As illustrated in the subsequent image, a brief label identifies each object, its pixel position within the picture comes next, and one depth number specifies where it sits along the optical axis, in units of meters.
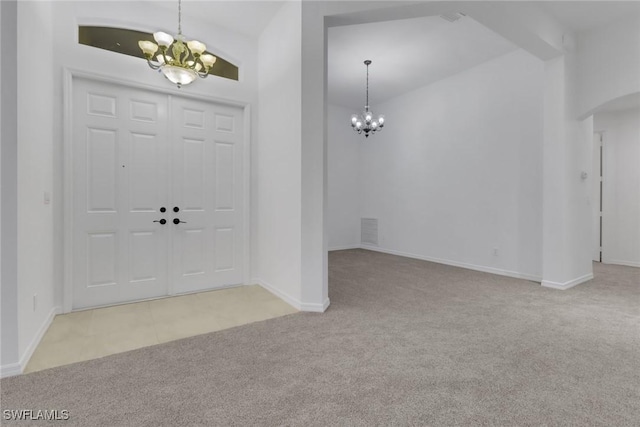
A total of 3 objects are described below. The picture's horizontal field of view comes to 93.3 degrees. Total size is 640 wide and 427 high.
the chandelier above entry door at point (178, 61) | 2.84
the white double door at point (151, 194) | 3.21
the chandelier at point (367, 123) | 5.69
